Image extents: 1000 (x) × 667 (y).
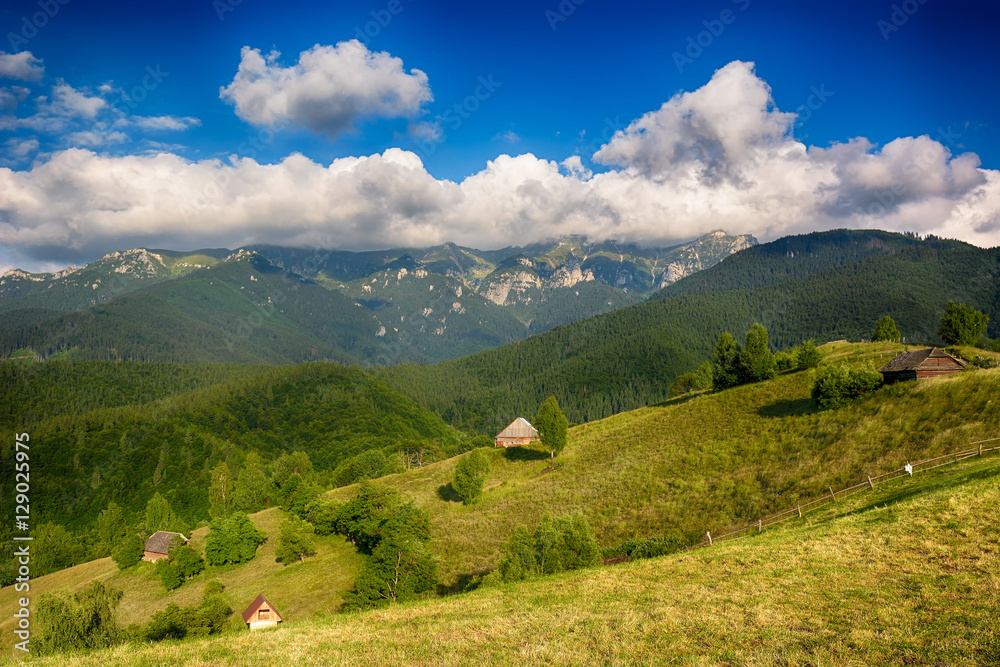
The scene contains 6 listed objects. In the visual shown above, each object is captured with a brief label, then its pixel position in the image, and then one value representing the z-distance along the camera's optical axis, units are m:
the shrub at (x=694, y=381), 122.50
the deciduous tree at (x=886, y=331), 104.75
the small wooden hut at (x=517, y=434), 94.25
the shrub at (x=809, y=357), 82.12
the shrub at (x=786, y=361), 91.56
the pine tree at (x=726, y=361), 84.25
